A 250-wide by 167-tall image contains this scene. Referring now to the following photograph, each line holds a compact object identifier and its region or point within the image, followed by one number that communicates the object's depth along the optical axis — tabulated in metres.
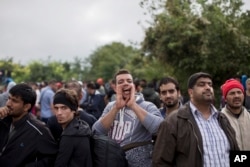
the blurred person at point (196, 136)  4.00
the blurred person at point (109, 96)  11.23
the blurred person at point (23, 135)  4.20
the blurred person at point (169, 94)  5.29
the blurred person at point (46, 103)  11.69
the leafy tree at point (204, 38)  12.88
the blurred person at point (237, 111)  5.02
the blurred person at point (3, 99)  6.33
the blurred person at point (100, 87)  14.73
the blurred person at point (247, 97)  7.63
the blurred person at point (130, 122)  4.50
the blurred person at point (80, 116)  5.11
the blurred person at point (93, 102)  10.82
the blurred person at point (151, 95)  10.57
